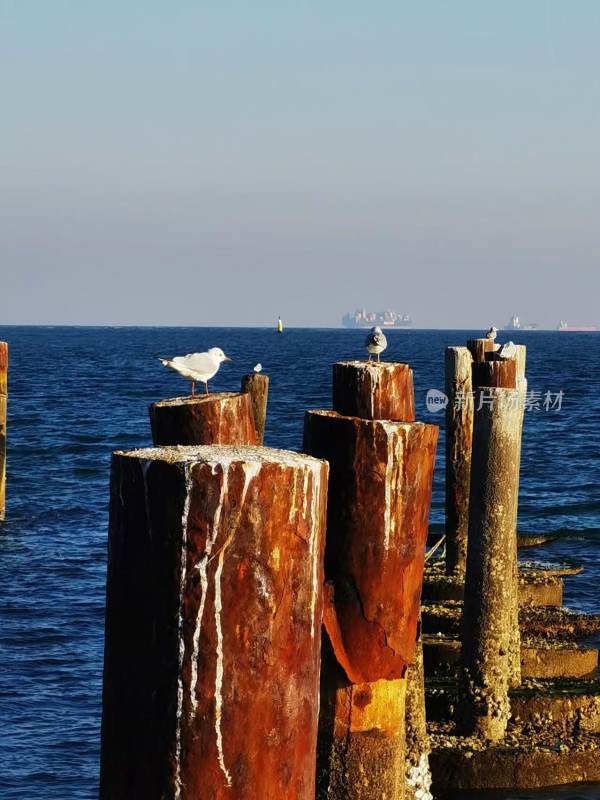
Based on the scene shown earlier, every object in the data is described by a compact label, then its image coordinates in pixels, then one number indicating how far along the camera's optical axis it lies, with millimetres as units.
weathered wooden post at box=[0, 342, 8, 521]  35937
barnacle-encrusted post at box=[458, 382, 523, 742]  16922
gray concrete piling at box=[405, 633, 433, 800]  12273
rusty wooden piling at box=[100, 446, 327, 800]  5527
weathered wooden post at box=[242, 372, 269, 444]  28672
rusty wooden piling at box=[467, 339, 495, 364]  28797
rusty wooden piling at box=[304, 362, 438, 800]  9250
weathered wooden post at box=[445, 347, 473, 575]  25969
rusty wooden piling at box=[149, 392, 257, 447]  10023
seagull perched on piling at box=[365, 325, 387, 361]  22094
